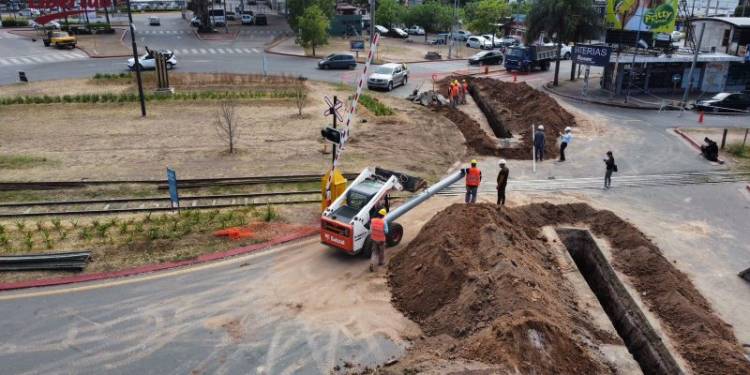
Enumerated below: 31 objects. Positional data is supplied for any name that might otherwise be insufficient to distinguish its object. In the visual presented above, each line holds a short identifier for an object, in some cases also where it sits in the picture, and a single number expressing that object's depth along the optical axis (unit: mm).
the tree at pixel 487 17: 61750
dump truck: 44750
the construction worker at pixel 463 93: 34228
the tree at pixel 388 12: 66812
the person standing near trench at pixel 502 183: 17078
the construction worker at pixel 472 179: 16688
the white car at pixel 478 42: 60812
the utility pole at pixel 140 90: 27534
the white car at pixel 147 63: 39531
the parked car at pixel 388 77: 36625
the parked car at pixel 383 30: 68125
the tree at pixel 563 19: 36969
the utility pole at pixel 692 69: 33131
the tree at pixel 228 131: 22594
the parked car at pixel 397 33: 67875
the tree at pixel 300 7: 55612
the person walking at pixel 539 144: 22625
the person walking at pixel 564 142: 22922
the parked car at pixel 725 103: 32312
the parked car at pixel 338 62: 43344
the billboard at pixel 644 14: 36000
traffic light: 15706
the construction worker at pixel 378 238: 13531
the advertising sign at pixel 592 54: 35094
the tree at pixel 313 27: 48000
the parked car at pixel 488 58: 48219
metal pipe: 14562
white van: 69488
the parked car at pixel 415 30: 71500
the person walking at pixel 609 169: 19719
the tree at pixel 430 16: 65562
